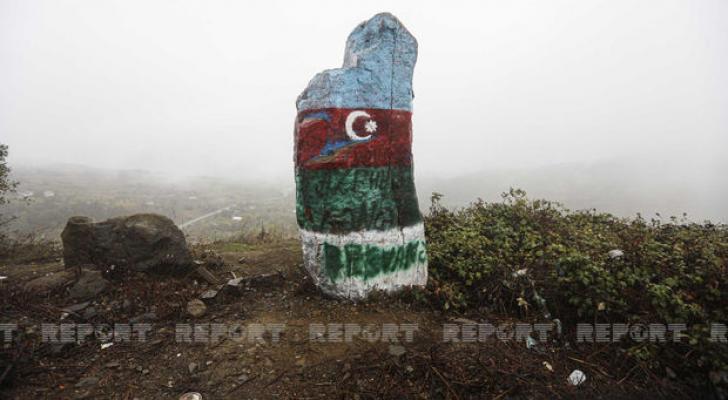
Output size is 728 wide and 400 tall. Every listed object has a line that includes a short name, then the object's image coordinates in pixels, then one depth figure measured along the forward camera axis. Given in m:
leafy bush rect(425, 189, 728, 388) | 2.54
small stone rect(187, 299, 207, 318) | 3.07
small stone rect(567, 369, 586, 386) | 2.27
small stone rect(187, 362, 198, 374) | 2.39
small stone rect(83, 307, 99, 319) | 3.02
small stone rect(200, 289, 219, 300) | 3.31
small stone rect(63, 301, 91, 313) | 3.08
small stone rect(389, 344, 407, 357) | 2.47
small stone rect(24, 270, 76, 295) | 3.41
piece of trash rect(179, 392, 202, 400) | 2.14
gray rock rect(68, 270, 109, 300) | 3.34
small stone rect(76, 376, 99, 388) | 2.26
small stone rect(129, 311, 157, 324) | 2.99
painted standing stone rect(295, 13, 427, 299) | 3.29
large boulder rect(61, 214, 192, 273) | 3.81
